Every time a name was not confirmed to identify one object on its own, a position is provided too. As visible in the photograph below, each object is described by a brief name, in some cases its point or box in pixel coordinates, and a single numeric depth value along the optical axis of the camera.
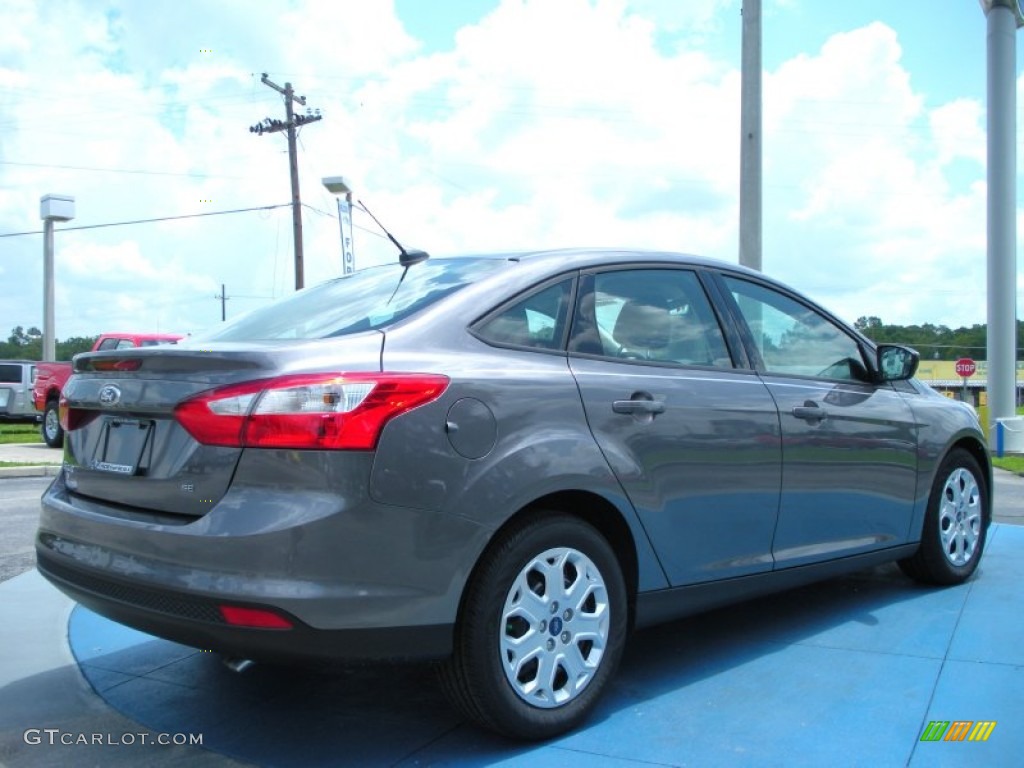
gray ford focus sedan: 2.59
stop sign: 30.94
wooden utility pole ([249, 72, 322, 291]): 30.19
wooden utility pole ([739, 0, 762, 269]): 10.25
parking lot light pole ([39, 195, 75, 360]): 26.83
